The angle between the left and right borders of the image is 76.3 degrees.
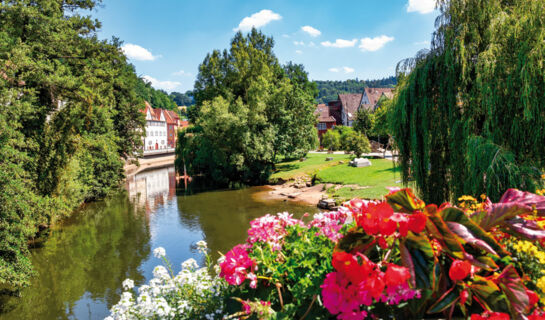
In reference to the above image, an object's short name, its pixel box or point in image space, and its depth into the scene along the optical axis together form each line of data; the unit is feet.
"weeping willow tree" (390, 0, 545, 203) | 25.62
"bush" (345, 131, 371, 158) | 106.73
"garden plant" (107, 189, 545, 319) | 5.81
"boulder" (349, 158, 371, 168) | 96.68
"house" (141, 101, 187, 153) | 257.75
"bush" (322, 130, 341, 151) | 164.96
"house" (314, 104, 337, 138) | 235.20
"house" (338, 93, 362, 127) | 237.12
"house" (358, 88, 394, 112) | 225.09
